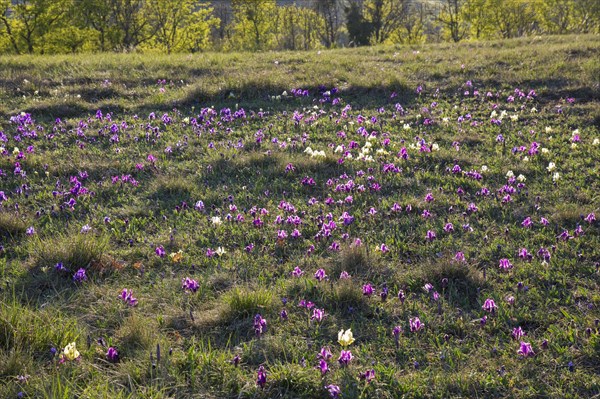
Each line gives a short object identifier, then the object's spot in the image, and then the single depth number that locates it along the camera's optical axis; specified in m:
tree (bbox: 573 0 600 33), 40.81
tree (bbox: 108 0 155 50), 35.34
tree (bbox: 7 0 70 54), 32.69
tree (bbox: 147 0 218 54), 38.97
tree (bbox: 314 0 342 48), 49.44
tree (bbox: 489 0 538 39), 45.38
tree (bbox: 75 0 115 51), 34.06
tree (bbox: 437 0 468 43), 49.72
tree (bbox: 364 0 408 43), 44.97
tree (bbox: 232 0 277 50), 48.28
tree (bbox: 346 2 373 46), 41.03
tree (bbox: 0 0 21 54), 33.56
